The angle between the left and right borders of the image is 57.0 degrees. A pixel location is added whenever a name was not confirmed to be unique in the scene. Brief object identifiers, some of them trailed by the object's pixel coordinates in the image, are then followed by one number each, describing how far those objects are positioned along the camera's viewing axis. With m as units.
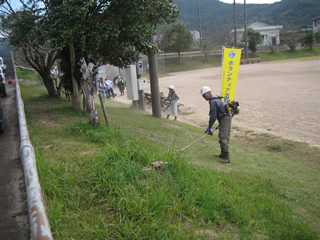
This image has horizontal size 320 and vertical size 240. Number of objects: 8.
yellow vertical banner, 8.94
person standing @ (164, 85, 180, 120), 13.43
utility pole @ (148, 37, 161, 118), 12.57
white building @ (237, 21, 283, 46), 72.00
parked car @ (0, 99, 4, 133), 7.98
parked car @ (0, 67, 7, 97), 15.49
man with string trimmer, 7.08
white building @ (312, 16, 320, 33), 76.11
